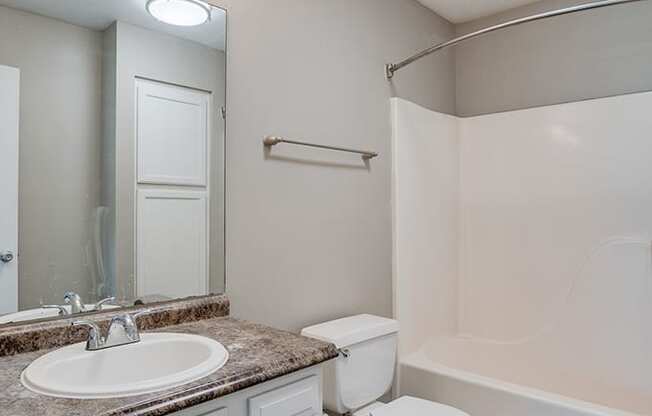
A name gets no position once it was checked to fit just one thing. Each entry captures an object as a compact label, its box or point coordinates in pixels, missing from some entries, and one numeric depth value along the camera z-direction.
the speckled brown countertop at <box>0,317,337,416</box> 0.88
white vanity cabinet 1.05
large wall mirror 1.26
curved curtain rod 1.84
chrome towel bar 1.83
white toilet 1.88
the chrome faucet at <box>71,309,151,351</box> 1.24
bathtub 2.00
